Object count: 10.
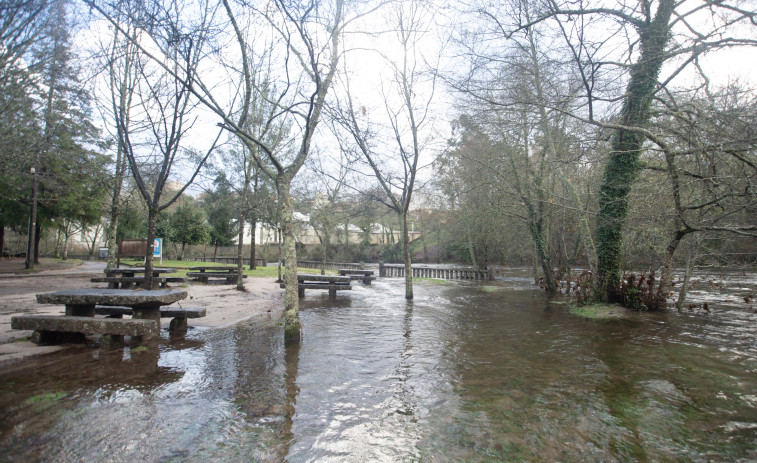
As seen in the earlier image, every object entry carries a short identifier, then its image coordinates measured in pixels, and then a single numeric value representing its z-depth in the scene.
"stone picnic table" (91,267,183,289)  11.23
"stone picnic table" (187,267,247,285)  16.22
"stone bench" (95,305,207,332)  6.64
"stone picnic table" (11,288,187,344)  5.07
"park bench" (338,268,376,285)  19.02
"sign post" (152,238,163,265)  22.90
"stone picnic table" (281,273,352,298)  12.38
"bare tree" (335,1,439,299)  11.38
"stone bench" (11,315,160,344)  5.05
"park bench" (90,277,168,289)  11.20
